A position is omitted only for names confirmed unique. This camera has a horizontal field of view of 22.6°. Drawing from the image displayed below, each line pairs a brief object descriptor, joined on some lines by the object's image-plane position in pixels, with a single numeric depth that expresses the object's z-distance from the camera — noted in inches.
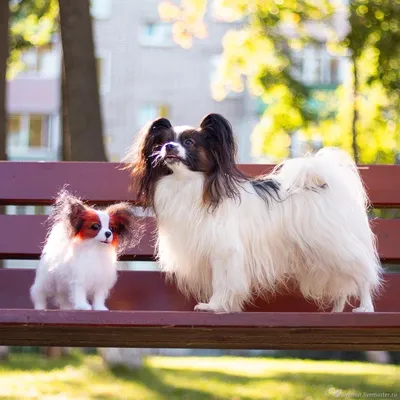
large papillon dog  161.3
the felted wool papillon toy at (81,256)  165.8
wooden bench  138.6
